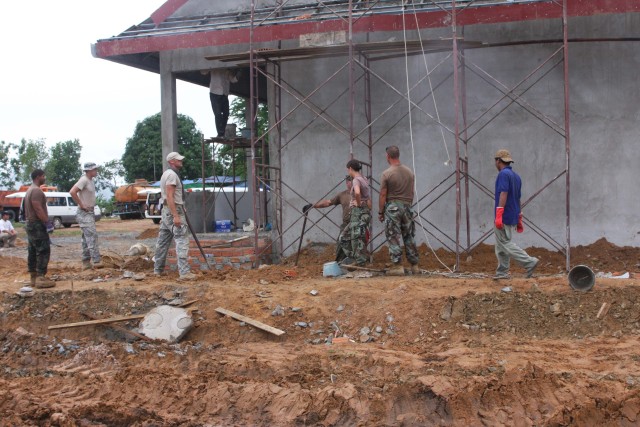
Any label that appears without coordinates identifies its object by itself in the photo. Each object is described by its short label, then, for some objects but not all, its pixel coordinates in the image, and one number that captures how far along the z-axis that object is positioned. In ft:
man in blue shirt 27.55
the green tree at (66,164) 167.02
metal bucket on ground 25.65
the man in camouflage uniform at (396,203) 30.48
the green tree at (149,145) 158.20
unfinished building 34.35
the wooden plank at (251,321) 25.38
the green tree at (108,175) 173.68
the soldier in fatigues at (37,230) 30.53
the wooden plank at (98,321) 26.58
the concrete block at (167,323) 25.80
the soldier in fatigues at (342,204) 33.65
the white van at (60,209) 101.40
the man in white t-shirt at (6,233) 59.56
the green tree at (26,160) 144.77
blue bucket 31.91
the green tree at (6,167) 143.23
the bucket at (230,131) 48.65
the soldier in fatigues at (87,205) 34.76
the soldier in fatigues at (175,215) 31.01
